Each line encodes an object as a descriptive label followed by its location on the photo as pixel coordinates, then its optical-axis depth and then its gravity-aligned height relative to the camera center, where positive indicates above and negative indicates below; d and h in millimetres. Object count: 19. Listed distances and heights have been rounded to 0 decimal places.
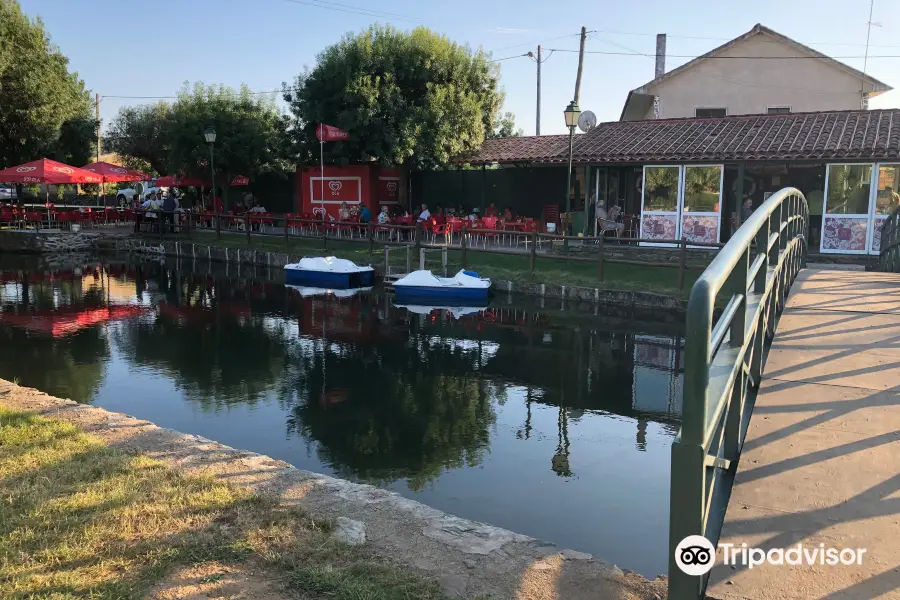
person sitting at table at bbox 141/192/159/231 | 27859 -59
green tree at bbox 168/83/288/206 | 27266 +2937
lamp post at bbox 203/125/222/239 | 23634 +2380
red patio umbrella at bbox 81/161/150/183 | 26234 +1368
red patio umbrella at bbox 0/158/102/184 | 23516 +1144
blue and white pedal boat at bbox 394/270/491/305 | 16172 -1682
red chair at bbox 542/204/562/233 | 22889 +3
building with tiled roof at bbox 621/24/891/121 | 23078 +4409
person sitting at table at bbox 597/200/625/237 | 19759 -117
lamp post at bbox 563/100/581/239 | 16984 +2352
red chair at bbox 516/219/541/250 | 21086 -380
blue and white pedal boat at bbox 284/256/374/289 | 18578 -1577
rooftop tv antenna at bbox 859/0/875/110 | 22891 +3874
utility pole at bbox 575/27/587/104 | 28186 +6186
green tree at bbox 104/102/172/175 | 40531 +4203
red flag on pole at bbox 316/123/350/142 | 23531 +2547
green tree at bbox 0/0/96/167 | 28109 +4642
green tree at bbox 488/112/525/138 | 41625 +5073
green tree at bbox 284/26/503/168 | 23688 +3842
